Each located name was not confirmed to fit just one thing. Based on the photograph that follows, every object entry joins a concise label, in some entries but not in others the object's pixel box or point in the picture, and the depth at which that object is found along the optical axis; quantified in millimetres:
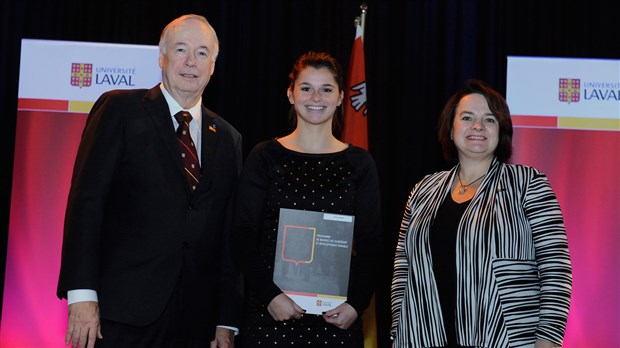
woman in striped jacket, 2768
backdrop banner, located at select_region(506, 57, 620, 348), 4883
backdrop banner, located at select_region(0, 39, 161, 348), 4926
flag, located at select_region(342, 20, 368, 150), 5156
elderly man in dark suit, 2736
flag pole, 5301
